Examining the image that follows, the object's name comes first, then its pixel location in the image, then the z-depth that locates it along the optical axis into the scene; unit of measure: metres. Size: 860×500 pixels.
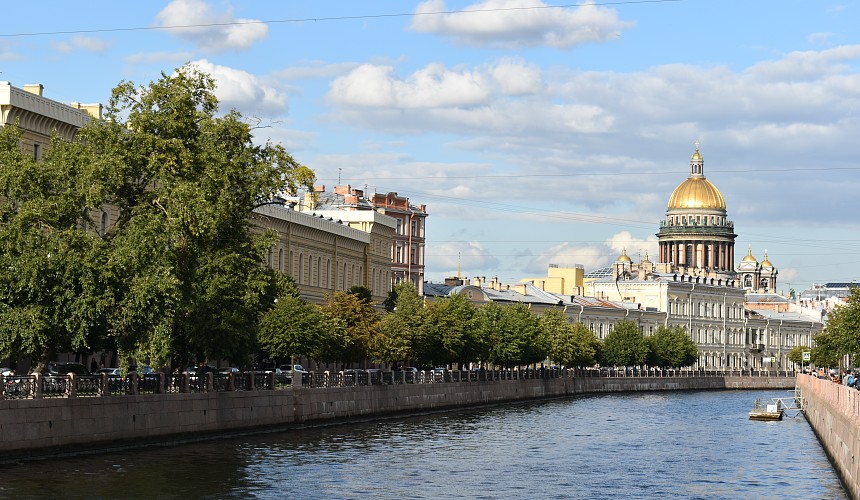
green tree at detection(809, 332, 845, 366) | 117.72
